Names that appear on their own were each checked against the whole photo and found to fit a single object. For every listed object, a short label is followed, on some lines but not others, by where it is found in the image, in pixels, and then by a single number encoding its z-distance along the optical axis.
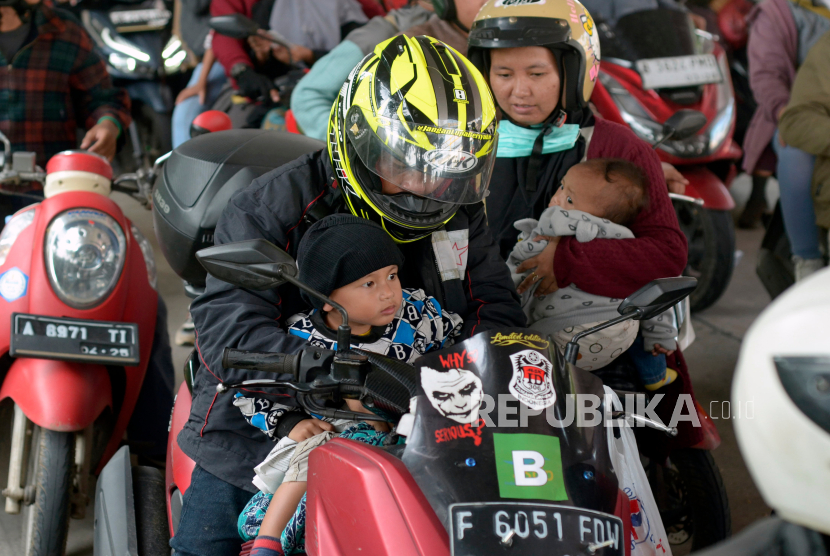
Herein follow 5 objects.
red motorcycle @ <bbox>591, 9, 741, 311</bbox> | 4.50
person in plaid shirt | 3.69
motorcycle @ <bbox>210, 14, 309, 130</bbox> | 4.99
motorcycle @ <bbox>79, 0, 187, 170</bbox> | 7.30
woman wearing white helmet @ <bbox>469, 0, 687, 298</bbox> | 2.54
